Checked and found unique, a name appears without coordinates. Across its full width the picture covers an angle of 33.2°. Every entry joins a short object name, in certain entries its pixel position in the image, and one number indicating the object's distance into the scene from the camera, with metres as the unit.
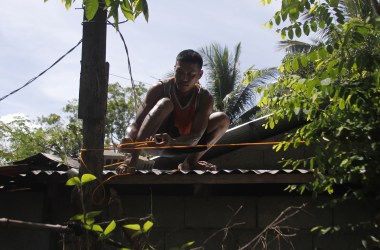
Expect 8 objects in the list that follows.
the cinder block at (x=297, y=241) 6.06
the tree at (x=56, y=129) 23.09
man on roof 5.97
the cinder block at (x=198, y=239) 6.16
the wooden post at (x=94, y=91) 4.06
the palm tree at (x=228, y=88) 21.89
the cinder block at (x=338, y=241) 6.05
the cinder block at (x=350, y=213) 6.07
